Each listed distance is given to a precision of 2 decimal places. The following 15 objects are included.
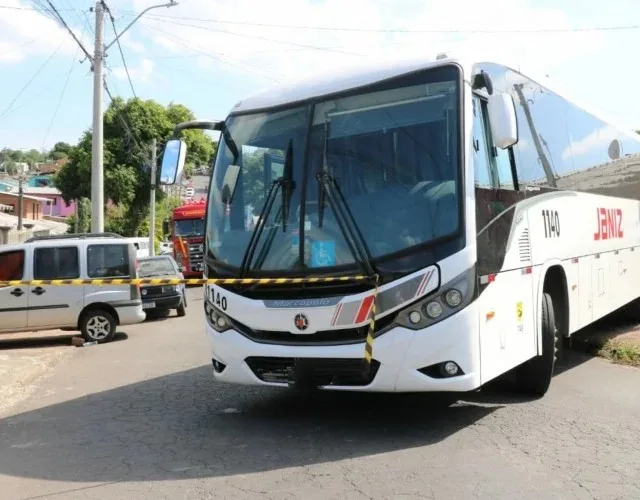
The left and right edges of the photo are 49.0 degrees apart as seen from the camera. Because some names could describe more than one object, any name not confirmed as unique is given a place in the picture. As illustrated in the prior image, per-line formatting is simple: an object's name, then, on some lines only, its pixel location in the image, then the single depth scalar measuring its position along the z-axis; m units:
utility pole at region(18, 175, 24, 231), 41.44
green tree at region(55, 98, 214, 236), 38.69
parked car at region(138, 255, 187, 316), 16.83
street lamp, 19.89
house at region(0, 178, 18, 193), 75.71
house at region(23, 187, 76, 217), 79.99
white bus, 5.39
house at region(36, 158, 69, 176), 105.19
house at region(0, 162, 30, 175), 99.94
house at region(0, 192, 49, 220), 64.81
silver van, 12.78
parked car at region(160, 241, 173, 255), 50.81
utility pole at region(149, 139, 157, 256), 32.18
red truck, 28.50
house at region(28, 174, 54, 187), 96.56
